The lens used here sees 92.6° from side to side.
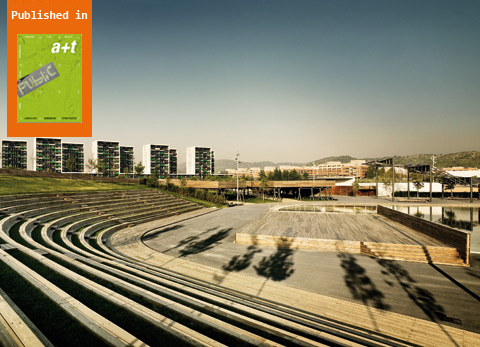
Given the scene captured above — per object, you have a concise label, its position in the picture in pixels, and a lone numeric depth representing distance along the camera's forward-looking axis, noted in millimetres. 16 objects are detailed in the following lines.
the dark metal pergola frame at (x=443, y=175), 37531
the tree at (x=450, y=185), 42312
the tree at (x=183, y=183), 34412
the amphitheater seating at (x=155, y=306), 3430
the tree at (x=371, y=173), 103488
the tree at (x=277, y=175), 87525
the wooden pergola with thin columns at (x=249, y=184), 36372
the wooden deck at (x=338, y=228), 12984
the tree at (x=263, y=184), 41625
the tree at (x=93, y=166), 33038
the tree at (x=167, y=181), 35000
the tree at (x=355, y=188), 51281
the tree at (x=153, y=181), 34469
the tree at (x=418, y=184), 42400
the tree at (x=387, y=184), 49528
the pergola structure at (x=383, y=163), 41806
